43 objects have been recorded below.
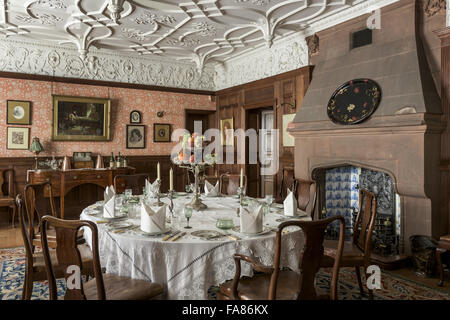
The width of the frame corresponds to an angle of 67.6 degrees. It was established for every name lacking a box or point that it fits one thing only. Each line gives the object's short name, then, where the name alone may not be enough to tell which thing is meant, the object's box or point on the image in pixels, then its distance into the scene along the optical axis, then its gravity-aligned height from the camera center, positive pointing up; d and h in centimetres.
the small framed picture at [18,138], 658 +50
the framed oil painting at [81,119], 699 +97
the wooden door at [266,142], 791 +50
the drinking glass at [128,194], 352 -32
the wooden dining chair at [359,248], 284 -78
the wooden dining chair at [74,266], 193 -61
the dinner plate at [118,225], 261 -49
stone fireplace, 400 +53
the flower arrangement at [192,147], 340 +17
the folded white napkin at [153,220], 243 -41
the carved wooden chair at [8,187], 621 -45
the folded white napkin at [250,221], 244 -42
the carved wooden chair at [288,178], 495 -22
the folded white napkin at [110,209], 290 -39
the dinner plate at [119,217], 285 -46
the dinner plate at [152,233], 240 -50
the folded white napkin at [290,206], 313 -40
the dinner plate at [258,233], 242 -51
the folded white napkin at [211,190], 423 -34
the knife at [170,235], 230 -51
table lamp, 654 +32
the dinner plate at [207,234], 237 -51
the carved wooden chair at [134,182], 448 -25
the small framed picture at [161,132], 812 +76
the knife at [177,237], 229 -51
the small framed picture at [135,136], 783 +63
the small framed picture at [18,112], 655 +102
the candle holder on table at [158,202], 336 -40
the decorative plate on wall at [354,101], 450 +87
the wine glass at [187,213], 262 -39
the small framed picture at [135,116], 786 +110
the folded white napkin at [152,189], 385 -30
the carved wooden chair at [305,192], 391 -34
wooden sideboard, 618 -27
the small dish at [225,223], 259 -46
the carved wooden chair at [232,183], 488 -29
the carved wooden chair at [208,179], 480 -23
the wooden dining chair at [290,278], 191 -73
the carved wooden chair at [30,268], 245 -81
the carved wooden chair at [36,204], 330 -42
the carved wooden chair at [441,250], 353 -92
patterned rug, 325 -128
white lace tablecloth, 221 -64
